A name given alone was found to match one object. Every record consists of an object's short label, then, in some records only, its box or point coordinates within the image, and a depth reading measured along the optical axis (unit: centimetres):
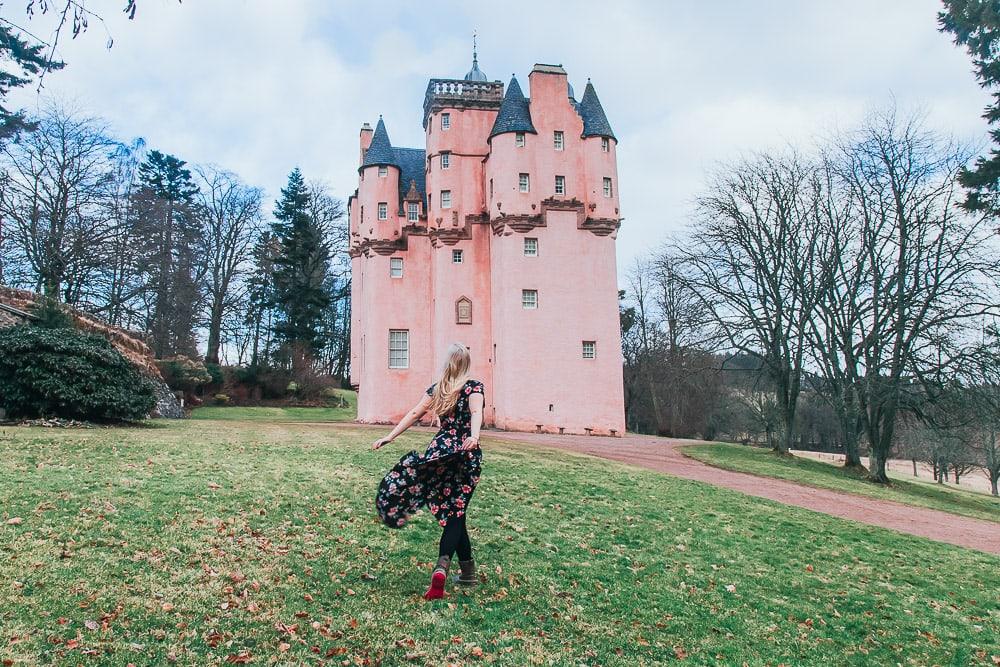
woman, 631
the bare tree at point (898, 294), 2370
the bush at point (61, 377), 1781
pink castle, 3206
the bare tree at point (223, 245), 4944
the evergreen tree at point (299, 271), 5156
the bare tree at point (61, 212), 3359
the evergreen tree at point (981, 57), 2114
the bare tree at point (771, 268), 2895
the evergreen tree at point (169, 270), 3728
